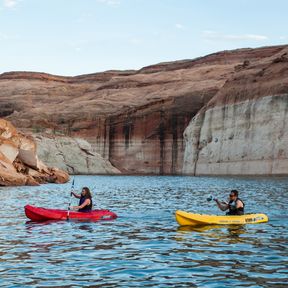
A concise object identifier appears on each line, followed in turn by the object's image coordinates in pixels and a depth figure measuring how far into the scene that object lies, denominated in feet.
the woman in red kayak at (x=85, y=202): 93.54
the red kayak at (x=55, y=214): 93.09
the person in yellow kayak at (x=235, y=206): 89.51
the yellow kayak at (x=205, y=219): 86.07
